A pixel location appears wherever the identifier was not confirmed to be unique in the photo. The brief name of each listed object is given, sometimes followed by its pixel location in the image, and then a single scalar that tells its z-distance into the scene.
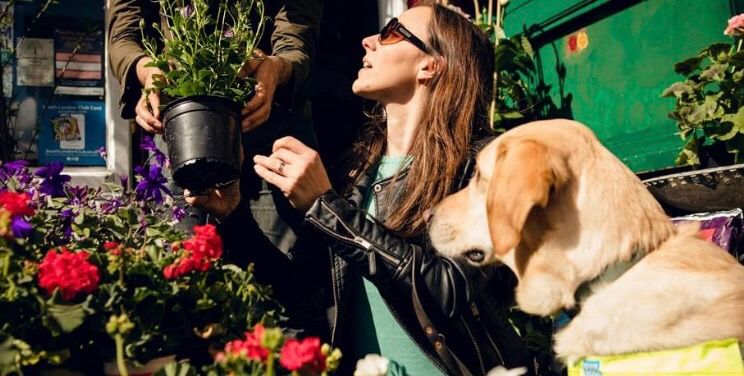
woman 2.10
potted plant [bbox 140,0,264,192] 1.99
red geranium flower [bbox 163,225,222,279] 1.43
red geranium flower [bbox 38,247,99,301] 1.27
